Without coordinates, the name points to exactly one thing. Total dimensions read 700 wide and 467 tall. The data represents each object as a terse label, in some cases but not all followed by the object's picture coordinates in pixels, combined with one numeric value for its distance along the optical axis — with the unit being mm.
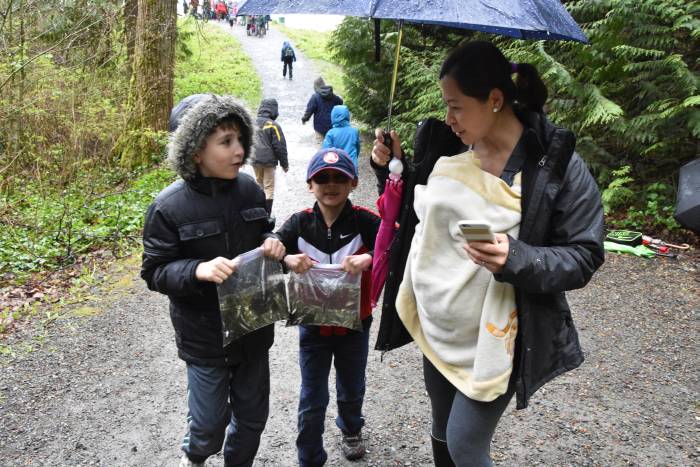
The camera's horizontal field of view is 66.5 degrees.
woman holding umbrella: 1917
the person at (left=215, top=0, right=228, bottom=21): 40300
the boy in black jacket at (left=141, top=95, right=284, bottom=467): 2471
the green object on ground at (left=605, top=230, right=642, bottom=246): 7008
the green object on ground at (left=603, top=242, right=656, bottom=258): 6832
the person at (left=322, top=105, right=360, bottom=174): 8844
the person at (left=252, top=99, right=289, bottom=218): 8719
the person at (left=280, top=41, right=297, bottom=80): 23359
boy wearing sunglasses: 2920
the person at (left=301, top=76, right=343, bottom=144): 11703
